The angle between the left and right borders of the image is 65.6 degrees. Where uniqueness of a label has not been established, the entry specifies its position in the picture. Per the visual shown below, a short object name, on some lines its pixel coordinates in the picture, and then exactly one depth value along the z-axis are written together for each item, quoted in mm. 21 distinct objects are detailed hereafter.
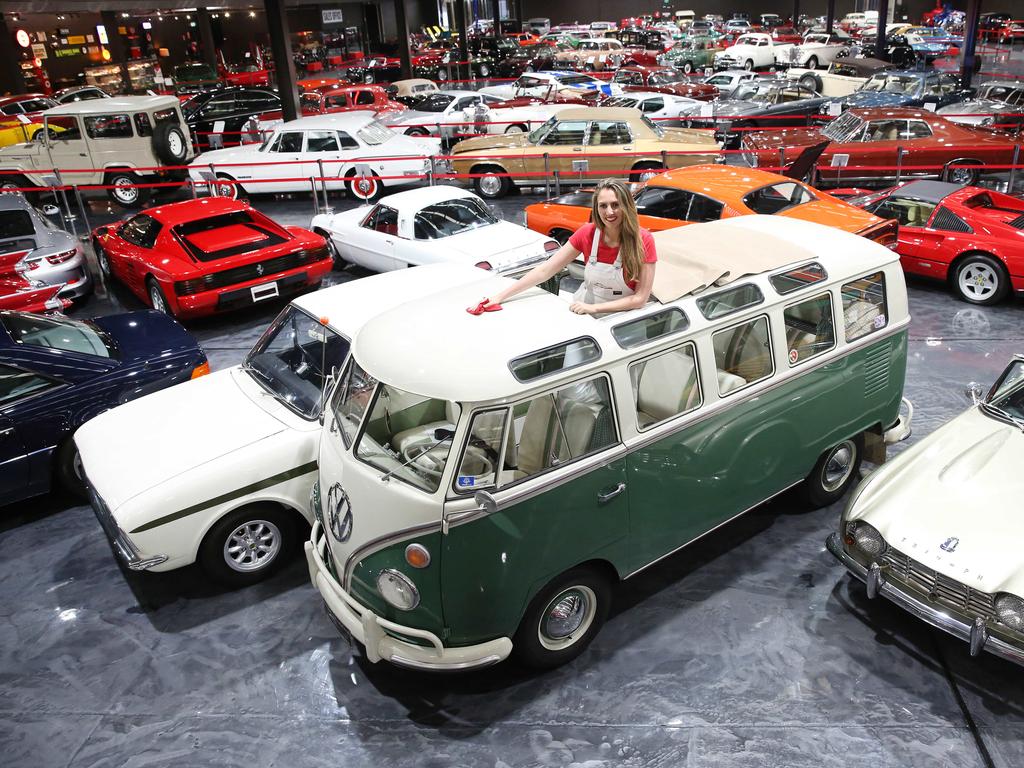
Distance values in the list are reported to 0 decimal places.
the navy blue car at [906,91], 18516
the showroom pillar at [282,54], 20953
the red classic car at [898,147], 13430
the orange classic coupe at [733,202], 9391
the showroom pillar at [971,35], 24480
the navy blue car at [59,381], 6059
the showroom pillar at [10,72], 29312
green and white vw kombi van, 3908
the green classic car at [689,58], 33906
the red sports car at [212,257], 9141
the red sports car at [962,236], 9039
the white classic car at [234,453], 4965
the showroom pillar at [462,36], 35156
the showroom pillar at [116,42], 32500
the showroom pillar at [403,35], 30812
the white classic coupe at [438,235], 9398
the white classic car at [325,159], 14586
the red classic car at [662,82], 22266
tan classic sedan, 13633
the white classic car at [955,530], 4070
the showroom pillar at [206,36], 38250
